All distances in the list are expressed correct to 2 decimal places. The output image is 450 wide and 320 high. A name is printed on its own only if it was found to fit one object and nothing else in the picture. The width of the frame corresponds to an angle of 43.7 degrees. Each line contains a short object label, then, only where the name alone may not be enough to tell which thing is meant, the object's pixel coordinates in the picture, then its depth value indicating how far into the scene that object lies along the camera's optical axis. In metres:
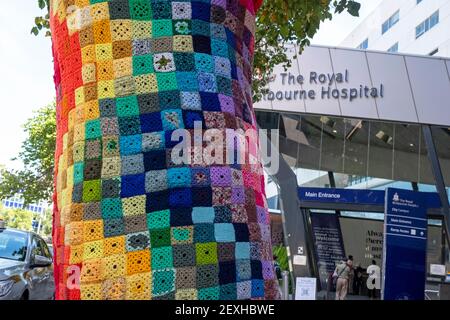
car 6.59
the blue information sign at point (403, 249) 9.27
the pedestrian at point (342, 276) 16.91
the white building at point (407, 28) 35.62
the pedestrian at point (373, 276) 16.67
